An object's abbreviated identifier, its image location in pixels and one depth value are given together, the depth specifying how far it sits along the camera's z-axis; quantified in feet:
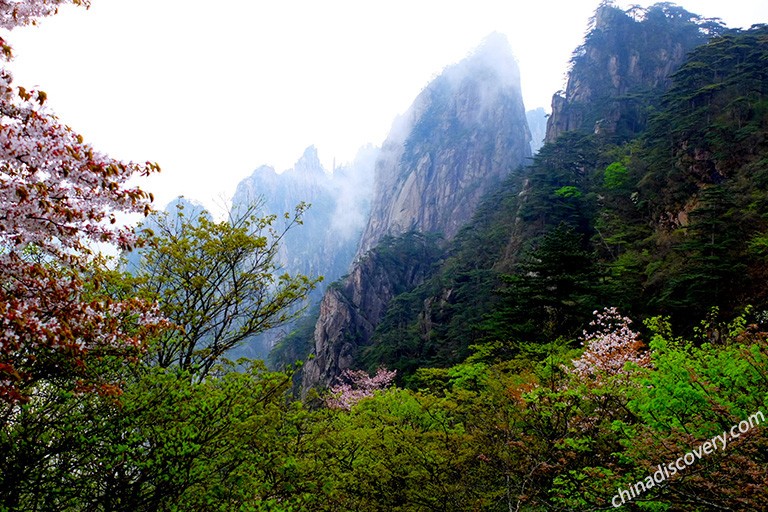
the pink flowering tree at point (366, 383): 80.30
